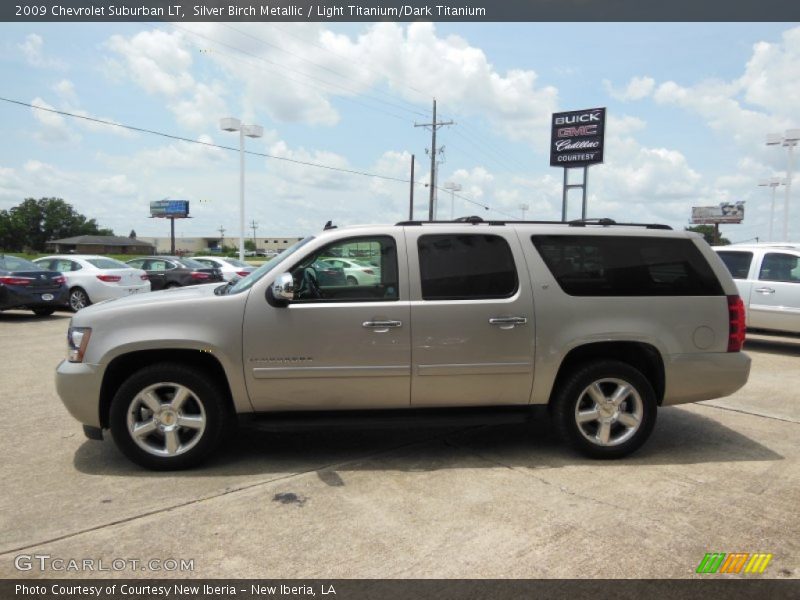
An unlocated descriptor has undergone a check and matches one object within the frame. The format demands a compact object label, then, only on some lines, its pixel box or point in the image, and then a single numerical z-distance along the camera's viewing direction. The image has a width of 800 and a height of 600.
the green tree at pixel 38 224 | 109.94
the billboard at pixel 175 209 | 85.56
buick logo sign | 32.94
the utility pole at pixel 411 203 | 46.62
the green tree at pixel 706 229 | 90.06
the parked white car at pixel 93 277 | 14.37
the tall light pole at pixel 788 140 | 29.77
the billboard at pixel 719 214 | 73.38
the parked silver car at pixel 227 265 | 20.59
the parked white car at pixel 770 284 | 9.48
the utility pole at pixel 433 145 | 40.78
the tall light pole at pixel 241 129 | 29.14
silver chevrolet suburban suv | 4.18
